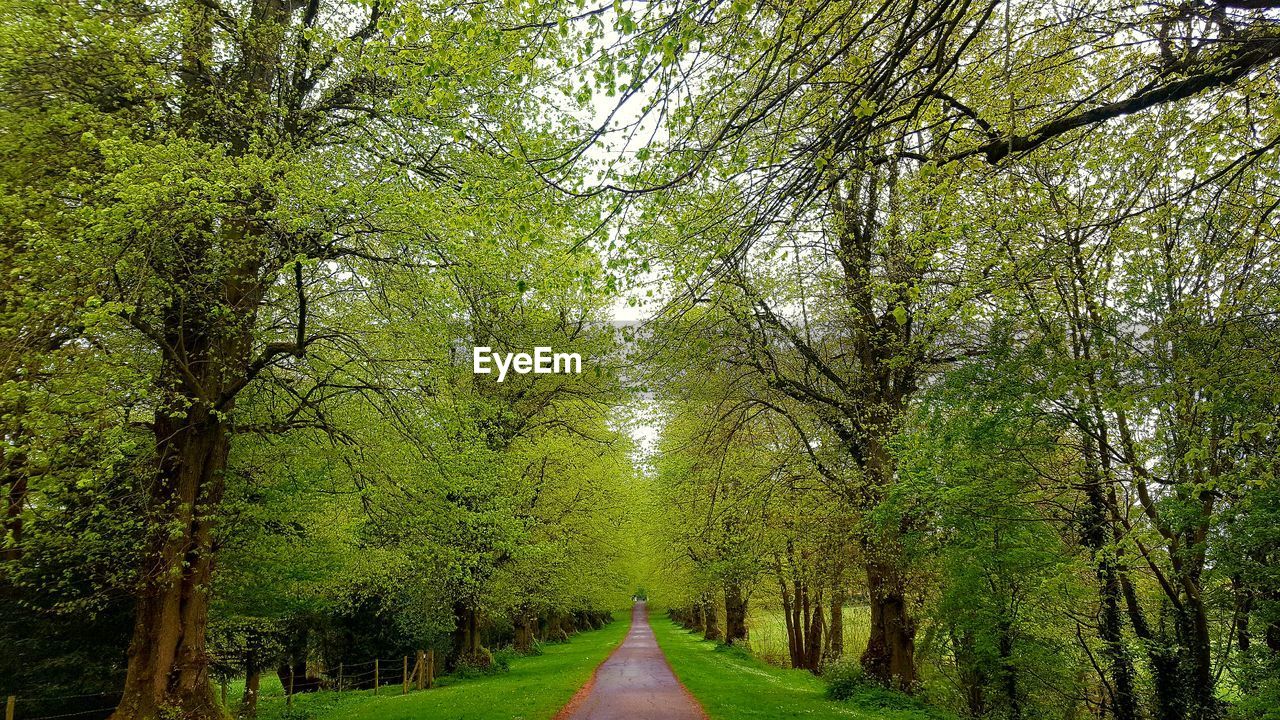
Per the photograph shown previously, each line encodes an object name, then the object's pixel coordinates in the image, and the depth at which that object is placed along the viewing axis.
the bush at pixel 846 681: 13.85
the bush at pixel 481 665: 19.98
